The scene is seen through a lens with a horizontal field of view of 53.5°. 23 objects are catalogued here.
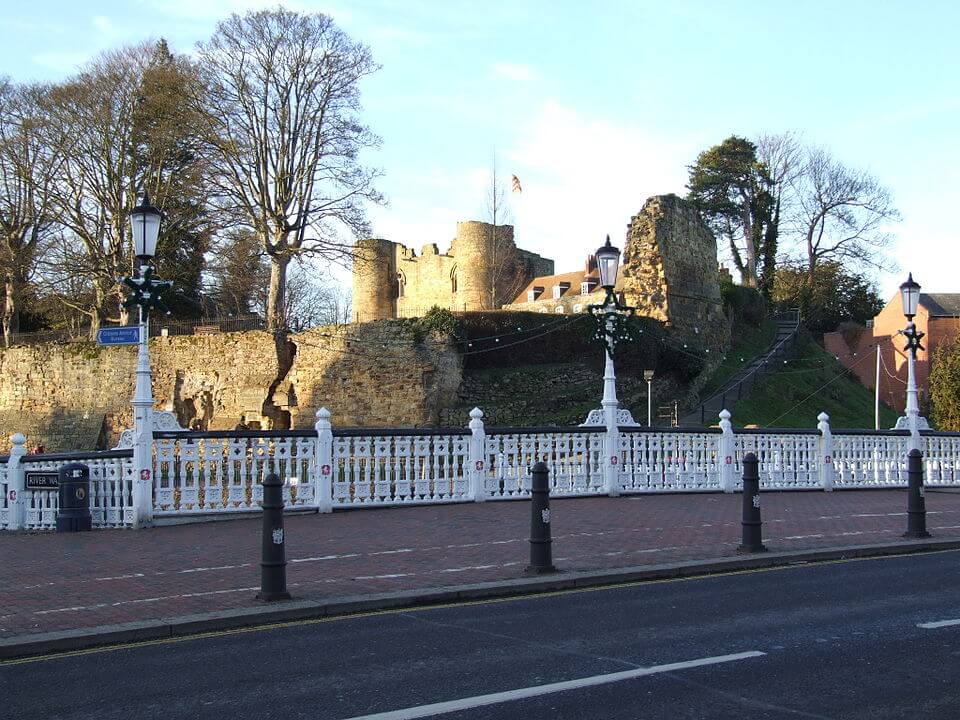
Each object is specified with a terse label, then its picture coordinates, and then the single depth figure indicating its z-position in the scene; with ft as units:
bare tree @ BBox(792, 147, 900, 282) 193.16
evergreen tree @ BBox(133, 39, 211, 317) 127.13
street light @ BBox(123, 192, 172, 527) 43.45
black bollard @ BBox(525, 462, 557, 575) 30.42
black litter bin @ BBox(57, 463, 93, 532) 43.29
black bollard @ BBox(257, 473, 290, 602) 26.35
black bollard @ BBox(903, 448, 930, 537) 39.81
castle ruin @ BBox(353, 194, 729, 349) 137.28
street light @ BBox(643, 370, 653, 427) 117.50
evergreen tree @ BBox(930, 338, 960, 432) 117.29
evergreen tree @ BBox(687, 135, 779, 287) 194.08
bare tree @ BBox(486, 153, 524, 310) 219.20
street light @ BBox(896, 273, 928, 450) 64.28
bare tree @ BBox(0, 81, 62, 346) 139.95
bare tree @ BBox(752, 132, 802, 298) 194.29
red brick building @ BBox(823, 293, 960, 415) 182.29
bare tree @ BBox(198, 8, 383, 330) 124.26
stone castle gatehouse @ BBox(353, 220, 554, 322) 222.48
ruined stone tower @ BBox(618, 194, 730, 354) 136.67
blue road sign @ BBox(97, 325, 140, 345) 43.86
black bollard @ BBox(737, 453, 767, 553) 34.83
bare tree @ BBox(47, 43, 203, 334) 136.15
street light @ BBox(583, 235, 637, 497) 53.52
